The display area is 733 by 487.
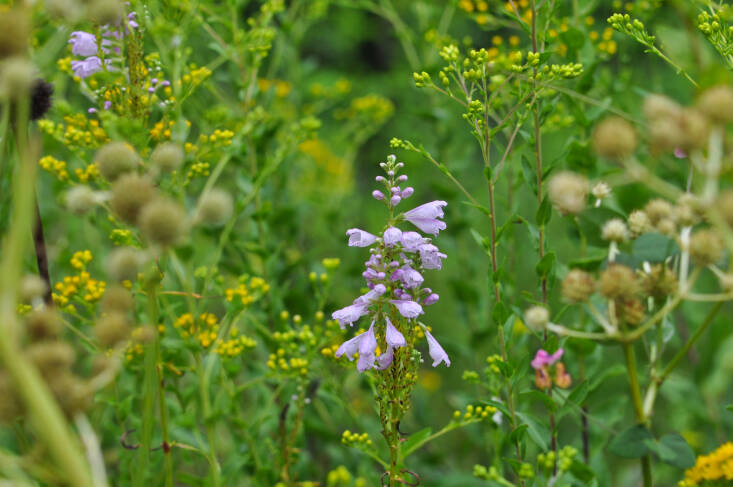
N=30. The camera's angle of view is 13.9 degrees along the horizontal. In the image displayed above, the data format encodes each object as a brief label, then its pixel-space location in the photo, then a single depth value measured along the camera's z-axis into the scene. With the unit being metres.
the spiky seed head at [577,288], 1.51
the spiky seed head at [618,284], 1.50
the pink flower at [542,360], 1.58
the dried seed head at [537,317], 1.50
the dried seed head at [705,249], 1.49
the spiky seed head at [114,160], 1.50
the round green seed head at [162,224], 1.45
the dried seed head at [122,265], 1.47
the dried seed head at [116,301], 1.48
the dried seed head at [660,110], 1.47
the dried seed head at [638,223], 1.55
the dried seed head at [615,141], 1.46
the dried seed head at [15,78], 1.44
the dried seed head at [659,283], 1.52
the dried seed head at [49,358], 1.47
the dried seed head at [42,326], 1.49
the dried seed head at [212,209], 1.48
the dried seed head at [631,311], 1.52
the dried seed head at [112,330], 1.47
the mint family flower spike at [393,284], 1.61
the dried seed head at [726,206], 1.46
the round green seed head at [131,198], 1.46
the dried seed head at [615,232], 1.53
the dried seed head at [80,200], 1.49
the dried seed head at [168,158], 1.50
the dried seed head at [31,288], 1.49
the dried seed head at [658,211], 1.52
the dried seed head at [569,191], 1.48
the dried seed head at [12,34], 1.44
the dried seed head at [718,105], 1.45
